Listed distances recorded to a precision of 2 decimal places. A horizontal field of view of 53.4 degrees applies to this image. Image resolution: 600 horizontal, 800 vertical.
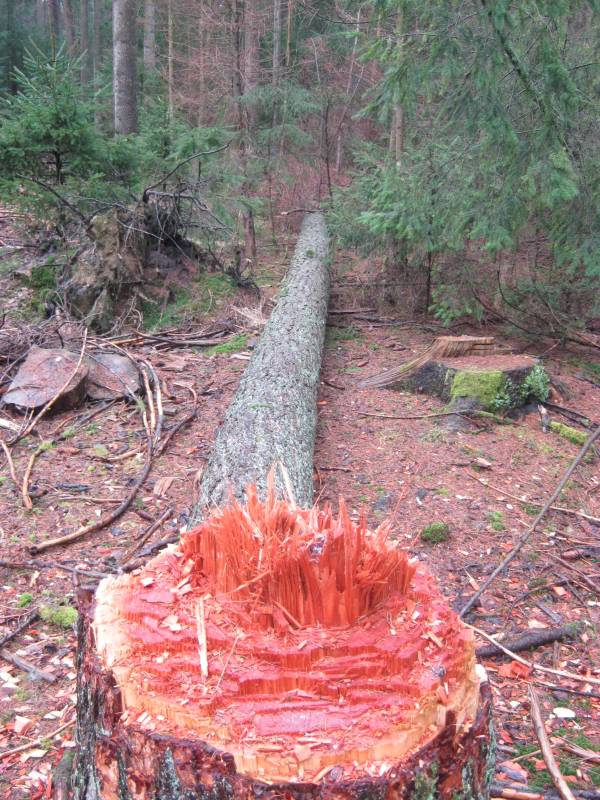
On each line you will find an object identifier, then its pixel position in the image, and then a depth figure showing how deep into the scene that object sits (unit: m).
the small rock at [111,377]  6.06
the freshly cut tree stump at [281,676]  1.24
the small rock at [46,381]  5.62
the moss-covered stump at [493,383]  5.82
